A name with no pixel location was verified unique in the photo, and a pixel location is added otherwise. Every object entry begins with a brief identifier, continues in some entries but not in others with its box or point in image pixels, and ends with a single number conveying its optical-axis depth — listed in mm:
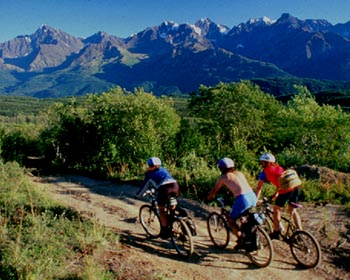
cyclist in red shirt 8117
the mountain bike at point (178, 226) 8289
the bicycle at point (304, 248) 7536
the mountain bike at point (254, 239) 7660
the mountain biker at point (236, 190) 7855
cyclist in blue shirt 8789
